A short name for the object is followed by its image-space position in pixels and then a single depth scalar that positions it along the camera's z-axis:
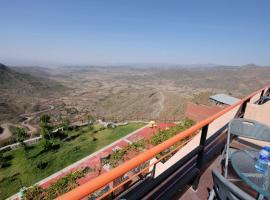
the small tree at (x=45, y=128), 21.00
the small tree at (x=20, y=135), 20.16
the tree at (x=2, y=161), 15.72
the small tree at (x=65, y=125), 24.14
